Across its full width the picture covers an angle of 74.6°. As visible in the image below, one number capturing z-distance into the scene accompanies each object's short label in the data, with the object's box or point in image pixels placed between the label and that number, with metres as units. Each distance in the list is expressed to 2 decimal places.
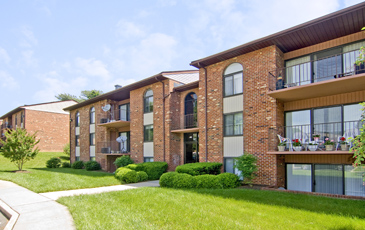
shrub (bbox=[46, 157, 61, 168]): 24.11
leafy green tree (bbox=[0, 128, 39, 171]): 17.25
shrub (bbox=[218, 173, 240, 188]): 10.54
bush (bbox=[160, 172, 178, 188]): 11.01
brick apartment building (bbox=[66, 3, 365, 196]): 9.54
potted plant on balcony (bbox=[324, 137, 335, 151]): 9.12
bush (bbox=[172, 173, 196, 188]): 10.59
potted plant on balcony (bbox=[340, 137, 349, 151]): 8.70
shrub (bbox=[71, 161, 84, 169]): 23.78
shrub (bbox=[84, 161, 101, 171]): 21.39
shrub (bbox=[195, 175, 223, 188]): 10.31
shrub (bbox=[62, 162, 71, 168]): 25.38
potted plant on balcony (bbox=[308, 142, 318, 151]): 9.54
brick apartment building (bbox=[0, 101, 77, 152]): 33.19
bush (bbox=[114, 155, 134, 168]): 17.23
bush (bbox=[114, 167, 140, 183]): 13.10
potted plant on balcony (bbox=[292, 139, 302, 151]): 9.91
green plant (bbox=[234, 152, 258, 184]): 10.70
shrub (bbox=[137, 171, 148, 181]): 13.71
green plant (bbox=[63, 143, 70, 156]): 30.83
